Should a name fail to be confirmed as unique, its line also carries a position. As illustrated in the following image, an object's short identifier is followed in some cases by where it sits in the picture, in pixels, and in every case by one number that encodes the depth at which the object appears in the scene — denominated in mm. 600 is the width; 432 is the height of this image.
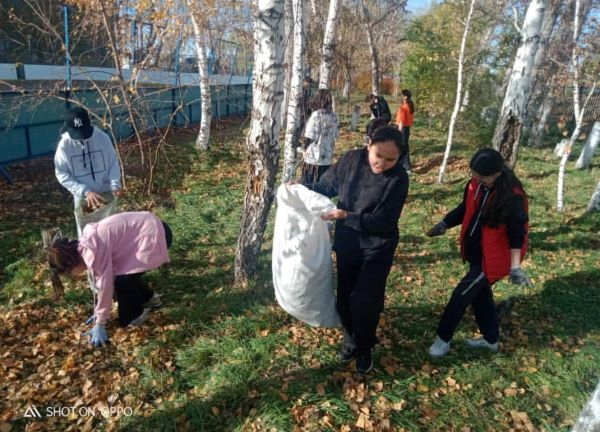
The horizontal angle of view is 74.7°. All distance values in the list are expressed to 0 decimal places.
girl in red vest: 2654
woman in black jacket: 2457
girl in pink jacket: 2785
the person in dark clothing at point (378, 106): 8186
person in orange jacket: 8797
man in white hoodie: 3373
